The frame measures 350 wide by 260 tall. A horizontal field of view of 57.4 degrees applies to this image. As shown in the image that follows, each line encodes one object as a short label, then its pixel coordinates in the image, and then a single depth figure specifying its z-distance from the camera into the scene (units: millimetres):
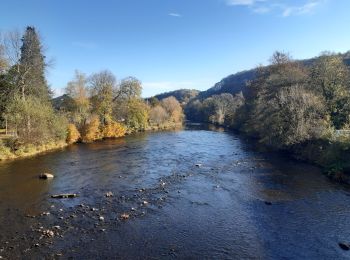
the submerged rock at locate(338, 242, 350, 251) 14878
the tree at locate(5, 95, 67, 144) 41156
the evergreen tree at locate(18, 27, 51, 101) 47312
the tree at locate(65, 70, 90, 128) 60750
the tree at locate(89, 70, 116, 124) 65438
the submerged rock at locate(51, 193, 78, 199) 22562
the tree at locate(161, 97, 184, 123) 114788
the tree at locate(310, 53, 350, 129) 42750
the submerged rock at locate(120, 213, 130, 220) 18647
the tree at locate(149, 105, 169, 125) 96750
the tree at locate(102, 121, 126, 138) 62188
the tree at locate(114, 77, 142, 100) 73938
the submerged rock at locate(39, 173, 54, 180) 27770
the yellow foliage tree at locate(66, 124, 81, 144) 52300
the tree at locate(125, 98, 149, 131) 74125
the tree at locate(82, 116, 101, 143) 56238
